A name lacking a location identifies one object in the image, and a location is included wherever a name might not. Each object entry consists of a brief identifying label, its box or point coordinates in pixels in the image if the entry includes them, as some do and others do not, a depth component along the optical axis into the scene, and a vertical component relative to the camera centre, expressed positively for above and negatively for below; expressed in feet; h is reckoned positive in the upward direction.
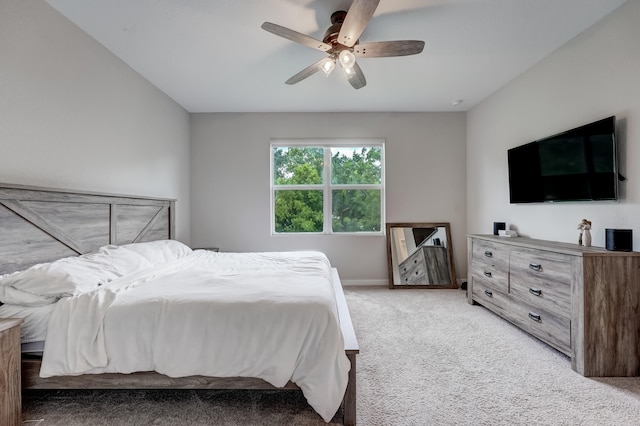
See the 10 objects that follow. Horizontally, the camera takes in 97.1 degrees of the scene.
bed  4.79 -1.53
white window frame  13.87 +1.50
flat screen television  6.98 +1.36
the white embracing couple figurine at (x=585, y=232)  7.34 -0.51
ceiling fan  5.99 +3.97
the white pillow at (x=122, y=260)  6.61 -1.08
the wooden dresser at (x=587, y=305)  6.26 -2.15
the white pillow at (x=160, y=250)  7.89 -1.06
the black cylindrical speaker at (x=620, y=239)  6.36 -0.61
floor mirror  13.43 -2.06
